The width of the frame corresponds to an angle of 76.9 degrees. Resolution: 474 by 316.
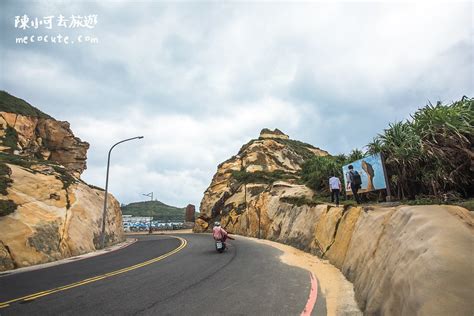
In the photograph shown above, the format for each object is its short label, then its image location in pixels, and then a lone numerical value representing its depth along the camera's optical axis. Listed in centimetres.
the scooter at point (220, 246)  1575
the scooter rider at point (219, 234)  1592
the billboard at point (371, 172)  1412
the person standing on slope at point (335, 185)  1641
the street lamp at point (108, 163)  2304
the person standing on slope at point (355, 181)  1562
